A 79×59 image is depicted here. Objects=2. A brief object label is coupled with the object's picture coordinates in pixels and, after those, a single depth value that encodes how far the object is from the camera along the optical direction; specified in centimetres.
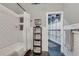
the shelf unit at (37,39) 162
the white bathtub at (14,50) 142
